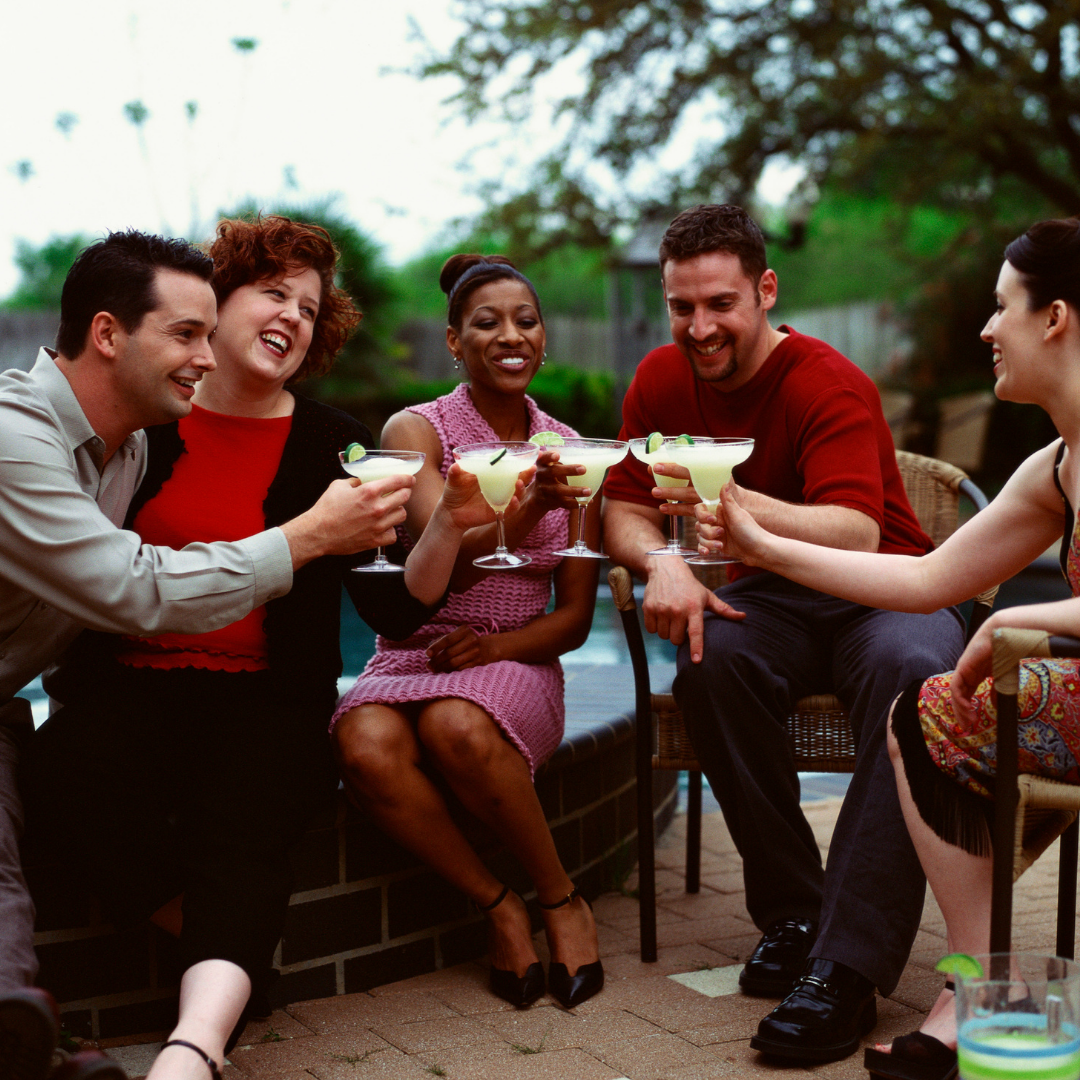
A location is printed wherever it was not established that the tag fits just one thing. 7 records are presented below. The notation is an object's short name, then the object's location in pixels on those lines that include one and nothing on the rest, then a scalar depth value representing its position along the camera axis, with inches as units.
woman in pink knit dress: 92.2
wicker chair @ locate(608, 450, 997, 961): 99.5
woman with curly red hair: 78.7
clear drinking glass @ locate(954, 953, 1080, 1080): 59.7
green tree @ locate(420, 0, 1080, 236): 392.8
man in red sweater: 85.1
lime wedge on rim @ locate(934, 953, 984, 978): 62.7
